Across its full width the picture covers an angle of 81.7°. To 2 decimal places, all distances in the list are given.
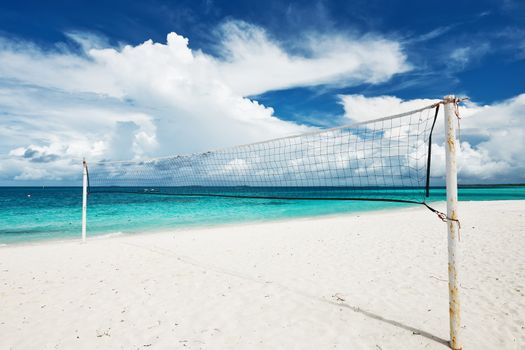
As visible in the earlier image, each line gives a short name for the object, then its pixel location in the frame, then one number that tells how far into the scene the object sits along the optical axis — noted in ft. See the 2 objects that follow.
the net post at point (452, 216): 10.32
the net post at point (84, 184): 31.17
